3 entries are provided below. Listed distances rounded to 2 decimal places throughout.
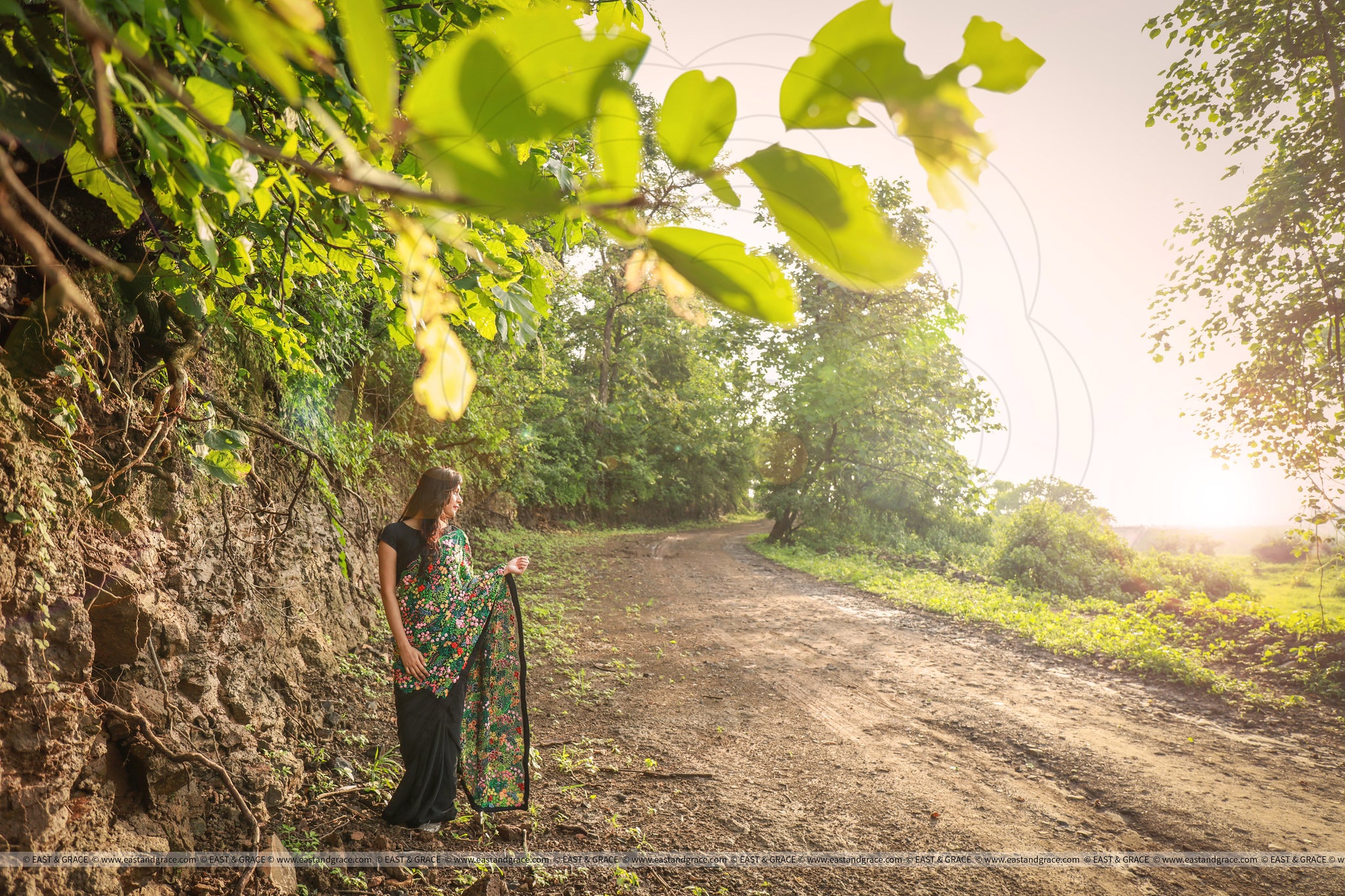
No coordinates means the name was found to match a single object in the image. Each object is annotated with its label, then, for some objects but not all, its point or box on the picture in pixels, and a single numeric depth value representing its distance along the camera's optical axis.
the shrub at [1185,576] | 8.98
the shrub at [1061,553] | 9.68
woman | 2.84
